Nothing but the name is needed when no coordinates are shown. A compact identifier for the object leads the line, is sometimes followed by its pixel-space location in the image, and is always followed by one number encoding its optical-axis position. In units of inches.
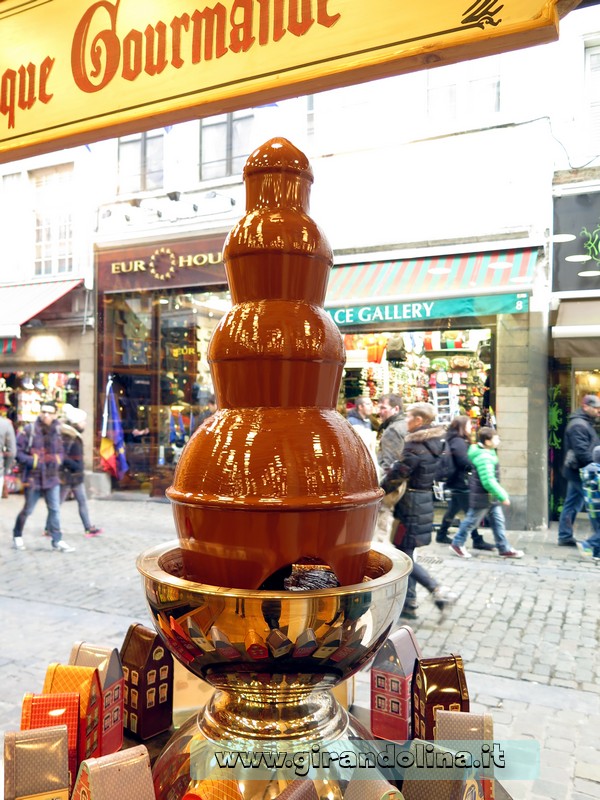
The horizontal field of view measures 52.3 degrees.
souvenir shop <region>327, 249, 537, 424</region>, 211.9
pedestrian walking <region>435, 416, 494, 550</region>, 206.5
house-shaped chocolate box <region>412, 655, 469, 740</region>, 39.4
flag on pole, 225.6
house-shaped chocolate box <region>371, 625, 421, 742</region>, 44.6
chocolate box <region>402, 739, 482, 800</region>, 30.9
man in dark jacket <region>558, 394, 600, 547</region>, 175.2
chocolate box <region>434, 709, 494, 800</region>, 33.9
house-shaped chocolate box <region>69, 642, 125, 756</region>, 39.8
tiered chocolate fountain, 29.4
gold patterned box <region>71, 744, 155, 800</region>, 27.2
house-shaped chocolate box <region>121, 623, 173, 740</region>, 45.1
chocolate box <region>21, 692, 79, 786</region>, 35.4
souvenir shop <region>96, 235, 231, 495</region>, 230.1
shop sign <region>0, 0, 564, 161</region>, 49.2
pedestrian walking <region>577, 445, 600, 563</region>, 169.9
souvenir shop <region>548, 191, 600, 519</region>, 172.7
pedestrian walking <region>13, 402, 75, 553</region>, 228.5
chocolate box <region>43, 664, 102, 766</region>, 36.4
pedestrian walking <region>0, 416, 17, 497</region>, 222.7
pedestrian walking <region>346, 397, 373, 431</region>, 201.2
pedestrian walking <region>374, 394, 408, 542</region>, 166.1
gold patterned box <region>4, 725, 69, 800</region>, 29.8
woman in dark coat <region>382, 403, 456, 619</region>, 165.3
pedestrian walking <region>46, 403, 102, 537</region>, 228.1
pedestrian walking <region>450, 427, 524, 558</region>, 202.1
